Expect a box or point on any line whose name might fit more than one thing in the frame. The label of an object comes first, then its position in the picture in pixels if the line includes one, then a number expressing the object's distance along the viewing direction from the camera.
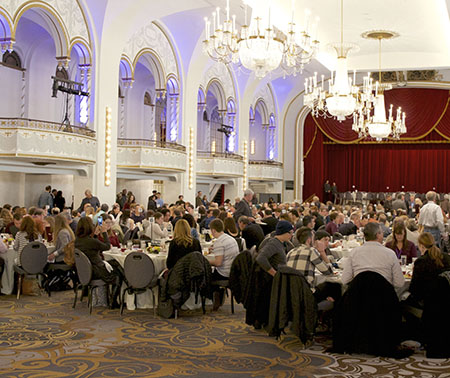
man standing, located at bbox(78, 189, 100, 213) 14.06
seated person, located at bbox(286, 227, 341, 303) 5.64
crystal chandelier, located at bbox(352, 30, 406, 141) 13.33
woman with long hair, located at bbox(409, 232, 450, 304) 5.30
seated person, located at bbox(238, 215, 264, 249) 8.71
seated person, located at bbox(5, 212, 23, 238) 9.36
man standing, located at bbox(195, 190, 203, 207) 18.97
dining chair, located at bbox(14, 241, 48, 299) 7.76
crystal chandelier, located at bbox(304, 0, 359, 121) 10.82
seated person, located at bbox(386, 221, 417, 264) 7.06
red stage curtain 26.75
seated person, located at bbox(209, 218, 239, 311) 7.14
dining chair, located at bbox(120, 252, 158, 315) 6.87
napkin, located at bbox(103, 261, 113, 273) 7.41
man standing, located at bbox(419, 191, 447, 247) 10.41
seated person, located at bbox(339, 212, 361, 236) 10.12
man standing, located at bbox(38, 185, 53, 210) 16.53
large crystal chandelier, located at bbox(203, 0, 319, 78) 7.86
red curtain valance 26.38
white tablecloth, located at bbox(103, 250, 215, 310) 7.34
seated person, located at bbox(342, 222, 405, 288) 5.28
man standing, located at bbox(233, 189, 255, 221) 11.44
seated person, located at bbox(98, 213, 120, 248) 8.21
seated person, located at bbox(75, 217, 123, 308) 7.12
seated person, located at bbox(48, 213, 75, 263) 8.02
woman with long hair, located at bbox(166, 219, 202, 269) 6.77
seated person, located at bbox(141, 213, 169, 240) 9.54
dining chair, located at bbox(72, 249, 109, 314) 6.91
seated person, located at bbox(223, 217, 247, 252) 8.41
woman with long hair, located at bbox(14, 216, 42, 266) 8.00
